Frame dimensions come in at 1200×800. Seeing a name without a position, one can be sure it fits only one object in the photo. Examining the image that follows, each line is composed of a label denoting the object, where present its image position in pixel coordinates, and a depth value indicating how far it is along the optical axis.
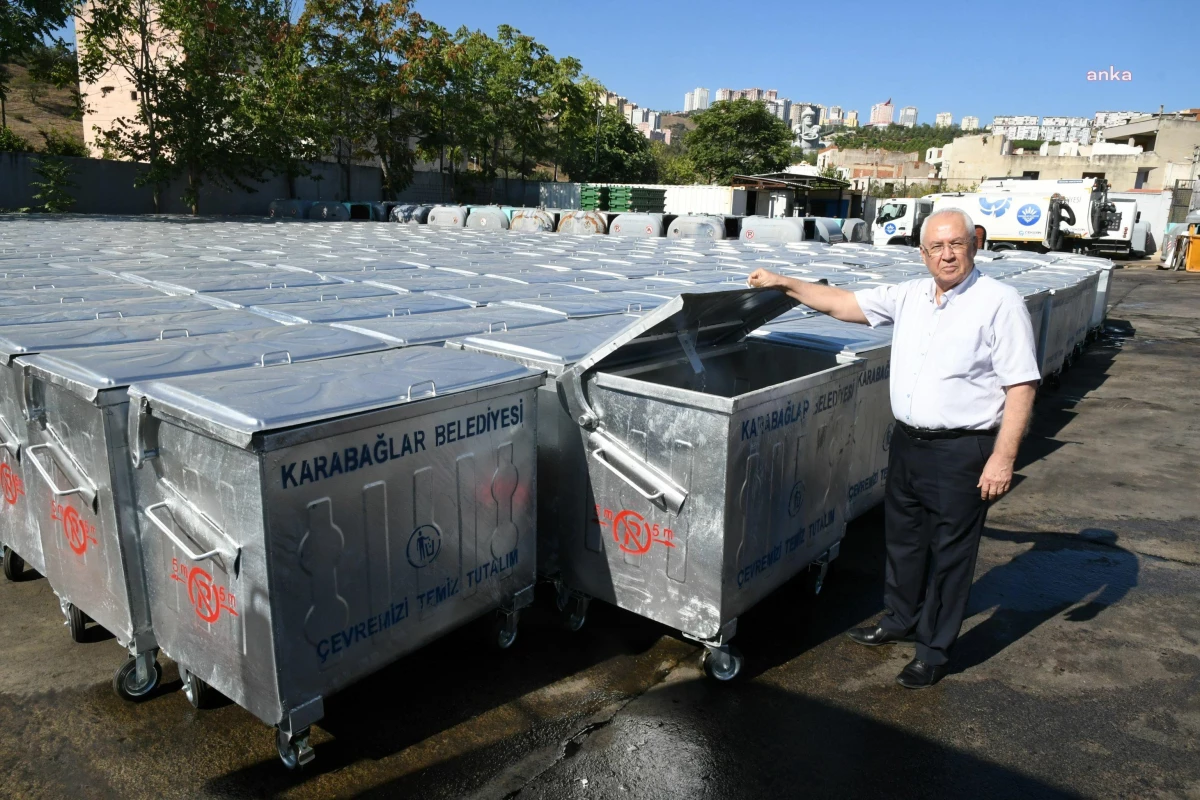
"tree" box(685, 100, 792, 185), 57.31
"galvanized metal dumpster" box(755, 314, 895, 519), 4.64
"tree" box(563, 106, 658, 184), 52.45
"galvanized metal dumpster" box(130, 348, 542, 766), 2.65
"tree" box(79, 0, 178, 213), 24.42
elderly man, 3.27
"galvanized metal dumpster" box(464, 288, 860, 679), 3.36
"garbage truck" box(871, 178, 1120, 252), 29.83
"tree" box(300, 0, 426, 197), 29.70
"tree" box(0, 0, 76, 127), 21.63
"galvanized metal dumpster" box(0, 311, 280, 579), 3.53
